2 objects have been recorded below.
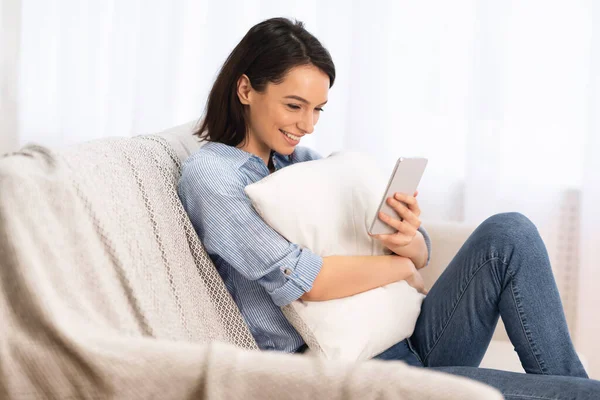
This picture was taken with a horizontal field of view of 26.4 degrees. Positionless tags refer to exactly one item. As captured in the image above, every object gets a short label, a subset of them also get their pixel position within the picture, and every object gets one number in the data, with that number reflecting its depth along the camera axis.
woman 1.97
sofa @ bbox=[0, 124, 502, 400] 1.49
